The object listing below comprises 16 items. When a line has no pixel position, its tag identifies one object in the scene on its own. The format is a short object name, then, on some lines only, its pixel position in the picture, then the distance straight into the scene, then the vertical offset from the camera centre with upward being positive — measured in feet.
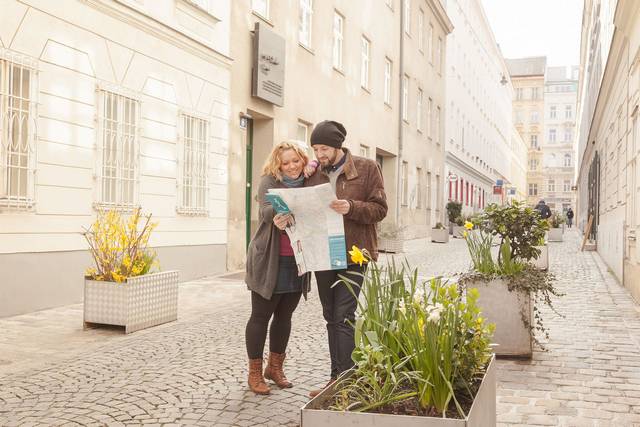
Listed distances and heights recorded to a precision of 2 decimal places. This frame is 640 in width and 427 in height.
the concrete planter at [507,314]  18.86 -2.71
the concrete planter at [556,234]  91.81 -2.57
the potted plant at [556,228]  86.63 -1.69
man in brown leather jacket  13.88 -0.02
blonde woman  14.33 -1.11
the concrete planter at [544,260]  44.16 -2.91
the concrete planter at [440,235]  83.10 -2.60
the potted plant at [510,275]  18.92 -1.69
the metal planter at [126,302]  22.24 -3.05
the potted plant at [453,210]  104.22 +0.46
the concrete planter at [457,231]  98.56 -2.54
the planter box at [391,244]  61.52 -2.80
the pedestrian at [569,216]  171.63 -0.22
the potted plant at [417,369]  8.30 -2.07
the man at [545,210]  88.16 +0.60
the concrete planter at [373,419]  7.75 -2.35
